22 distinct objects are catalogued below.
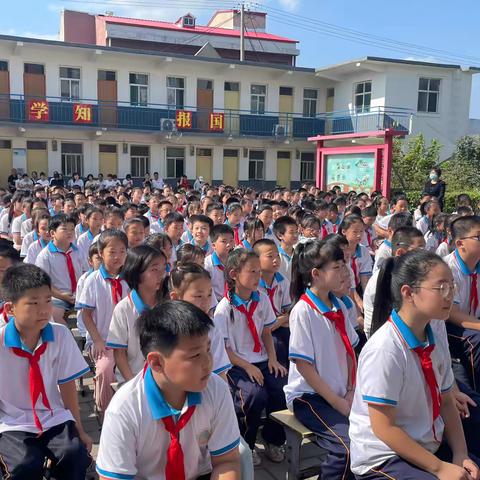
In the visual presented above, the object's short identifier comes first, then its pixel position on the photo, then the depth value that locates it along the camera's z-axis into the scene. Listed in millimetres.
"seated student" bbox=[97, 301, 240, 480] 1726
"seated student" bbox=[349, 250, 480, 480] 1969
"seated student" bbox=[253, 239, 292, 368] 3656
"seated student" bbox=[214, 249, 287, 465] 2926
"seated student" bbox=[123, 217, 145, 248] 4871
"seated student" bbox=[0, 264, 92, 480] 2293
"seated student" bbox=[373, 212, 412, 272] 4477
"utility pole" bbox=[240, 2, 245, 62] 22969
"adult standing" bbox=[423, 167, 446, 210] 10737
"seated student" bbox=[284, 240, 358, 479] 2496
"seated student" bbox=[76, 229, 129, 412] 3543
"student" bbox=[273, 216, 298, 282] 4945
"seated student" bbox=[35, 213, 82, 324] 4703
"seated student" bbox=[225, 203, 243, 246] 6555
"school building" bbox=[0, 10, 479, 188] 16203
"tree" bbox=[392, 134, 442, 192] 16047
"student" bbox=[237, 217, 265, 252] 5324
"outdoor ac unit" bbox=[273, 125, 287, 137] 19266
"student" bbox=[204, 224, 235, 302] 4531
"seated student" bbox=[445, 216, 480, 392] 3492
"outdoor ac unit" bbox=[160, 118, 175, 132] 17422
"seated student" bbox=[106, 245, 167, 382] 2963
